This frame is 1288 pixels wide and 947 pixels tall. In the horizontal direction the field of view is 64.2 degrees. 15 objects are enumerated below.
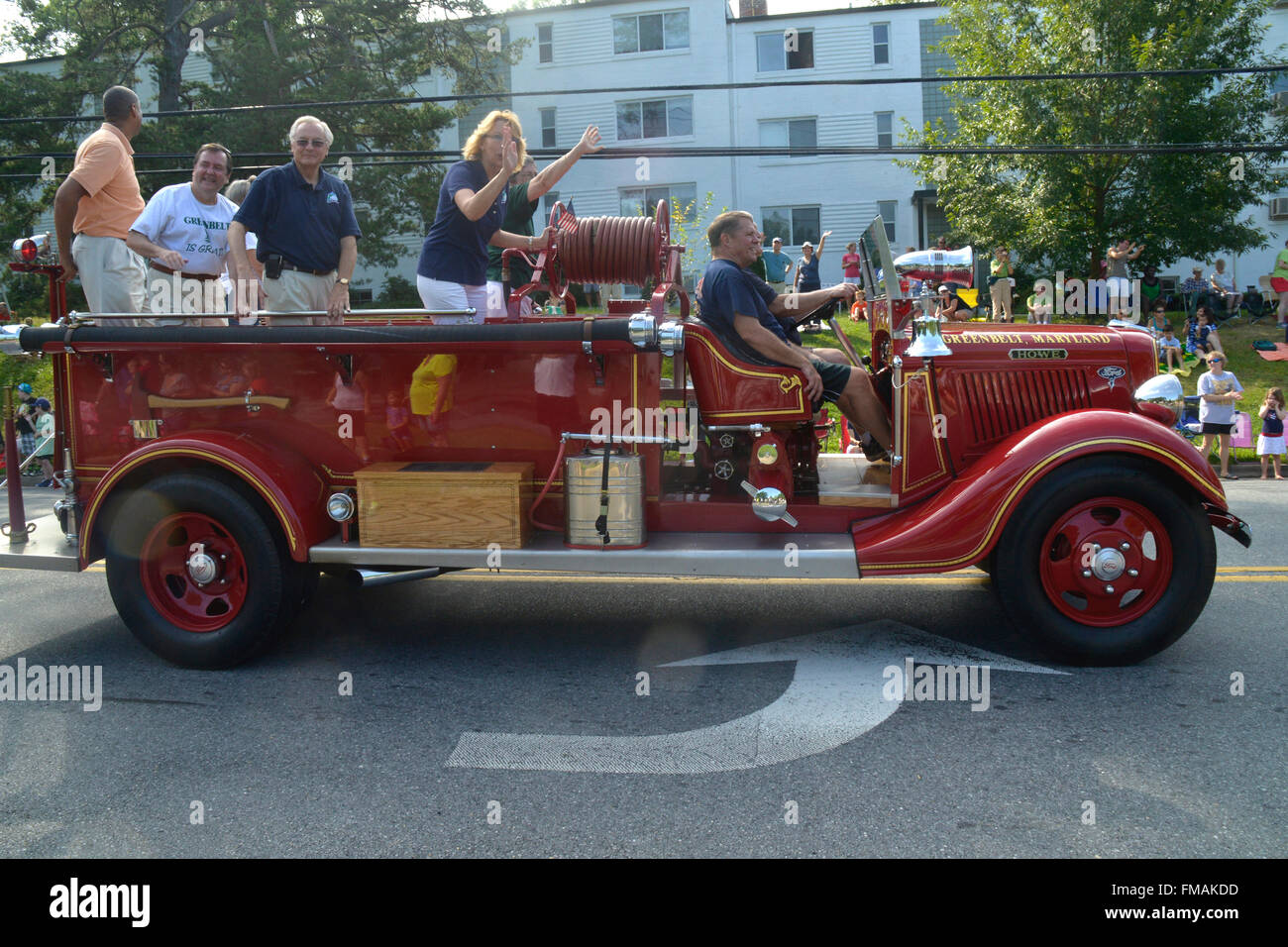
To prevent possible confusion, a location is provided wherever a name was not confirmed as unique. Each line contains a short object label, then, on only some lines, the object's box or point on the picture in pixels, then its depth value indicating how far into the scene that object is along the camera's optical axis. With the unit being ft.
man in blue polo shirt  17.37
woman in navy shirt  17.62
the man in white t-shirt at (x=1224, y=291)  67.77
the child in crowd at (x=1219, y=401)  36.73
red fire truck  14.74
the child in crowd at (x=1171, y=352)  49.32
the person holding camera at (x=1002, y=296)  33.47
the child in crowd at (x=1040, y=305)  42.15
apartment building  95.86
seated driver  16.53
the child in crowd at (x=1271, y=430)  36.45
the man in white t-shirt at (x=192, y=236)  18.60
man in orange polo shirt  17.54
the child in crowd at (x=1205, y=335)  50.04
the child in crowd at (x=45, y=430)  41.23
